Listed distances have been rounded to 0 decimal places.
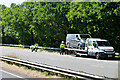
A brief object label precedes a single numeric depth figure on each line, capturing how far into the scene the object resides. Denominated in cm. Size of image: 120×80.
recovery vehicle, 2017
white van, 2335
